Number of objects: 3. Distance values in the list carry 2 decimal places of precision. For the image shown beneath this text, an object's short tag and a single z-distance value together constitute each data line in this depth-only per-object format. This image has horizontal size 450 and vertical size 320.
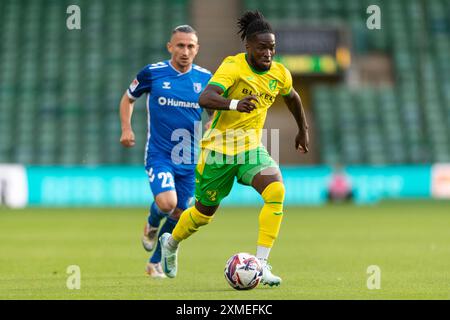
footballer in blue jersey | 21.84
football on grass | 18.22
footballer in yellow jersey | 18.59
